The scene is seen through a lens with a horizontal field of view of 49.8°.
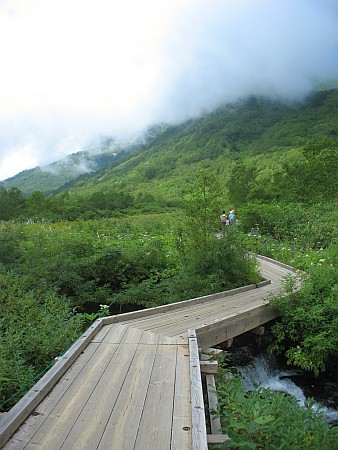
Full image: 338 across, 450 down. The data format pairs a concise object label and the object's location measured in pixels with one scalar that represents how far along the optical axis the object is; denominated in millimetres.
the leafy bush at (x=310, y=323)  7207
